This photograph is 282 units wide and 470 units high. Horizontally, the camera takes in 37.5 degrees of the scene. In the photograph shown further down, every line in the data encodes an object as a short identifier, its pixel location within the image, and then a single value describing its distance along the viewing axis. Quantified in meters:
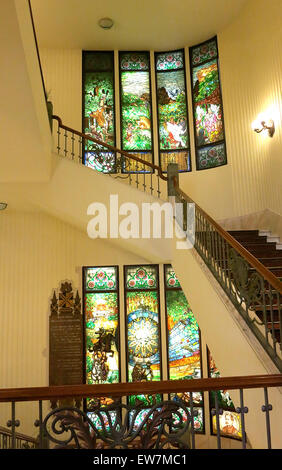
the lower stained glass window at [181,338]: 8.65
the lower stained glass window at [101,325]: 8.62
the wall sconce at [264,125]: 7.59
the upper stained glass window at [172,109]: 9.73
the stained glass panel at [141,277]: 9.05
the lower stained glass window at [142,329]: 8.66
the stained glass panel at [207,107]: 9.37
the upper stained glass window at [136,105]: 9.76
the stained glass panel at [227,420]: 7.89
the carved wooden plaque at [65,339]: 8.45
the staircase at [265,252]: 4.31
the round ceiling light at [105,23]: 9.12
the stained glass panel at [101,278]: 9.02
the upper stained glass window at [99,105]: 9.49
